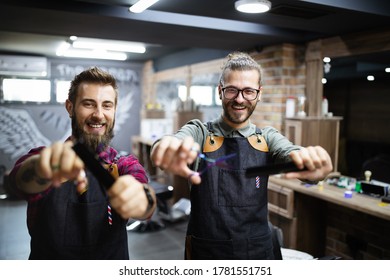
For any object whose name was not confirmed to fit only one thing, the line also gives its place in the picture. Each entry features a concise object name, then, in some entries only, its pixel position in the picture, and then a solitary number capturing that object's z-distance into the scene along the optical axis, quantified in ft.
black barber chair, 11.44
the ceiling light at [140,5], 6.53
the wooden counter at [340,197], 7.19
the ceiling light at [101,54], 12.60
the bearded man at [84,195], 3.28
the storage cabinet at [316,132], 8.62
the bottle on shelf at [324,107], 9.55
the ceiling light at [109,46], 12.53
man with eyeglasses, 3.82
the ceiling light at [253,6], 6.33
